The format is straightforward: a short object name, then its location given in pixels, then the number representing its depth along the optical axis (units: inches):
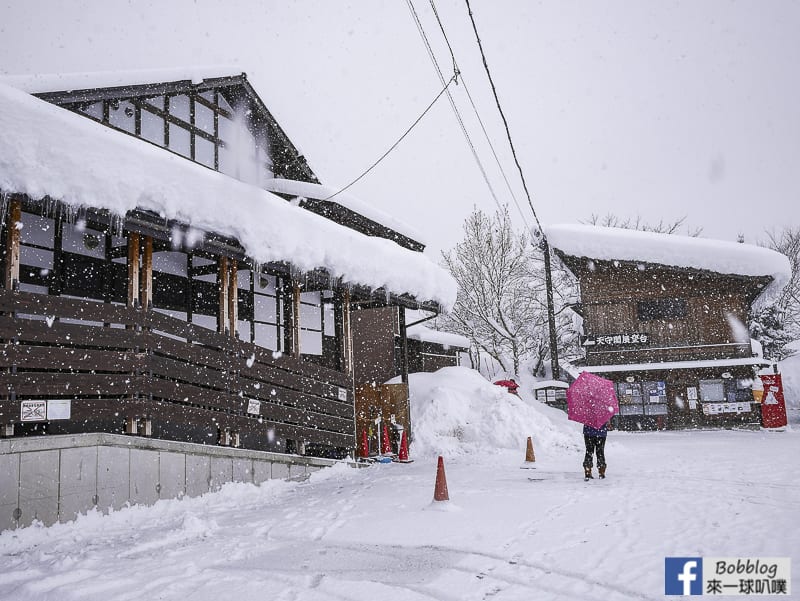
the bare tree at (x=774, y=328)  1379.2
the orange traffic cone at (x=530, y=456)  461.2
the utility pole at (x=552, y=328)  884.0
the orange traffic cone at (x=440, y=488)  282.5
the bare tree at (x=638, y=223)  1703.6
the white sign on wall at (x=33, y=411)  265.1
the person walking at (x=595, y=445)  365.7
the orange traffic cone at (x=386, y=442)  520.3
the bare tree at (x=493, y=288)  1290.6
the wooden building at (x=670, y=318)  979.3
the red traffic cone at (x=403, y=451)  503.2
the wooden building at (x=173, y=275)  274.1
